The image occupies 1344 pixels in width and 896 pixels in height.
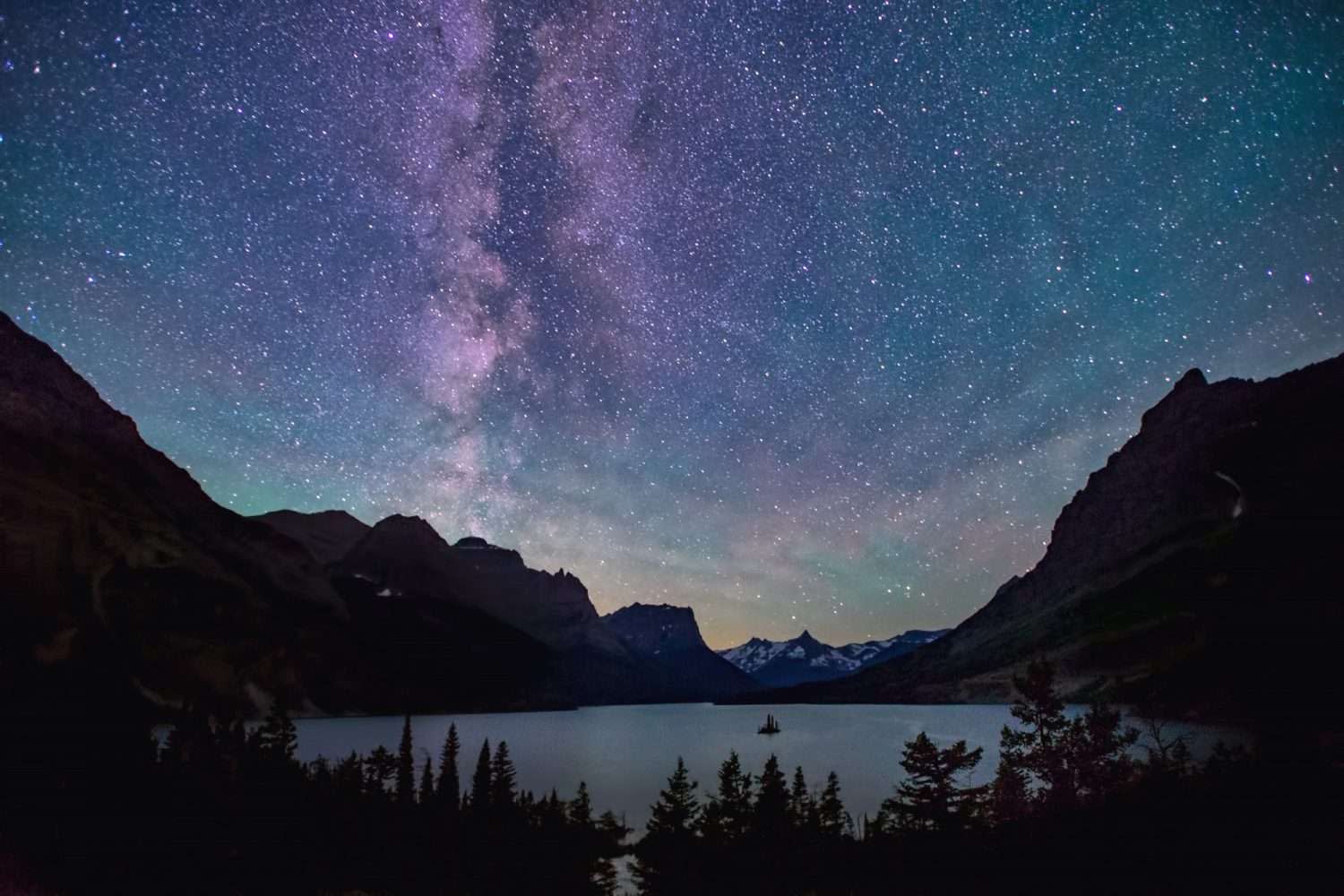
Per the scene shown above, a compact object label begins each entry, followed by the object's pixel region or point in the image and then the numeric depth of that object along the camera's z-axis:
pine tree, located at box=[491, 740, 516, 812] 84.69
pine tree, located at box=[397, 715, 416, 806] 89.02
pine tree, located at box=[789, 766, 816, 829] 71.28
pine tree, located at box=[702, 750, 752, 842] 61.69
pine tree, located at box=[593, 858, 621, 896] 70.81
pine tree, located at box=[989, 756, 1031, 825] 46.38
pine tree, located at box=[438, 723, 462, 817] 86.00
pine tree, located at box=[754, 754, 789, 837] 62.41
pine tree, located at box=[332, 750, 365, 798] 85.81
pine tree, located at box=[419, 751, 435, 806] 87.64
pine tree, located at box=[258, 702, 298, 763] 86.06
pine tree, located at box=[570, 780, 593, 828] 87.50
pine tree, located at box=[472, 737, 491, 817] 83.69
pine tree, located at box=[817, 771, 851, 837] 69.88
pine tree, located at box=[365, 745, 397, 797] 95.21
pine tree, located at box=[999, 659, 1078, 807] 43.78
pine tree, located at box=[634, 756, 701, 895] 59.53
